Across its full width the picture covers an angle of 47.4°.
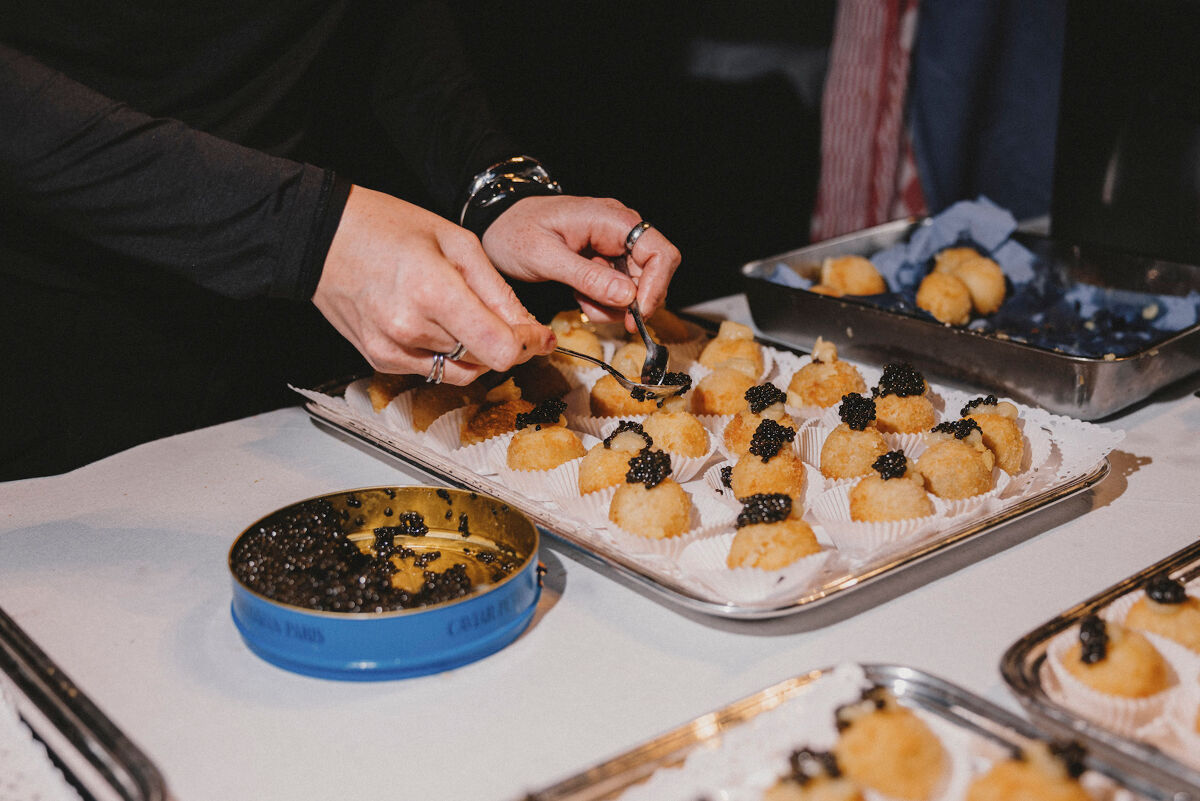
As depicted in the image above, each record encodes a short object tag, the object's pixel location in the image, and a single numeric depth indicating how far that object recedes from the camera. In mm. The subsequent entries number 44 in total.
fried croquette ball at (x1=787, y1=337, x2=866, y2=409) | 763
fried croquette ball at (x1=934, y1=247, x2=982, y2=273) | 961
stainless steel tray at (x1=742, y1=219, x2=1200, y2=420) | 745
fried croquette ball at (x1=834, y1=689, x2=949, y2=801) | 452
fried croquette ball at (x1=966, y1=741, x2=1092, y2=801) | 432
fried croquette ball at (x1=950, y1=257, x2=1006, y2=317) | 924
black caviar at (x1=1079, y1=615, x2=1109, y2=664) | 498
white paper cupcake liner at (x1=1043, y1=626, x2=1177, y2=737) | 492
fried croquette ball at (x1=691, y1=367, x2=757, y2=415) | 770
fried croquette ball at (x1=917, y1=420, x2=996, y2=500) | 647
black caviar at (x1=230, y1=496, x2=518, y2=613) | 533
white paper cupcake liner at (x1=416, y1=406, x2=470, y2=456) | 739
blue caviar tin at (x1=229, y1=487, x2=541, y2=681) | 521
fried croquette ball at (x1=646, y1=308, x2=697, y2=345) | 877
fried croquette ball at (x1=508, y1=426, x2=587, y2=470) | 690
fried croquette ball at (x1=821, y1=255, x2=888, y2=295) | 946
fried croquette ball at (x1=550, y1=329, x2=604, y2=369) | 828
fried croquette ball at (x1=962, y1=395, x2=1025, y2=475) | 682
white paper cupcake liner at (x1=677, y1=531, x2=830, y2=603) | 558
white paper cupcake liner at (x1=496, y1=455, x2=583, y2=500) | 682
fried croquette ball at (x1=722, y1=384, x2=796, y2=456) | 714
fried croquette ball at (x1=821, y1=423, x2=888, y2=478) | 676
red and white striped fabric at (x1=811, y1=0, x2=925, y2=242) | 1426
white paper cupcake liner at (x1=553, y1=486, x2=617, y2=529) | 651
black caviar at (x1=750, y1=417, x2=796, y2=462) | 657
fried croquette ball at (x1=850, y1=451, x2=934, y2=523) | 615
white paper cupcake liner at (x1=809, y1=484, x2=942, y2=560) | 600
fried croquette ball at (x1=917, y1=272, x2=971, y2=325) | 899
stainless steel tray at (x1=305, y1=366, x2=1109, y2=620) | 549
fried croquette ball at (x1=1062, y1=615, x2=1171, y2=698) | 493
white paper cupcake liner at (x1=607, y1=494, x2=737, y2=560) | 608
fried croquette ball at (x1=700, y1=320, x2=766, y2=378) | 822
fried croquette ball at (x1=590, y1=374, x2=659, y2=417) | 771
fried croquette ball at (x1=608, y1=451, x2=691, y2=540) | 615
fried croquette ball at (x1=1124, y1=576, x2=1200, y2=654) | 524
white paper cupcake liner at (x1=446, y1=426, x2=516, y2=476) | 719
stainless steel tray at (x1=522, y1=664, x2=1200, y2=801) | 445
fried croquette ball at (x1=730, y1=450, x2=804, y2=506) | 654
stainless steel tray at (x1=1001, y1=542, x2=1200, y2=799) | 452
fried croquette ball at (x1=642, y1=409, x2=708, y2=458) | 700
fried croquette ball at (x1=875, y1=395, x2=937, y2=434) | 722
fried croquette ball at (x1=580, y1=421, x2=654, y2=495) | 664
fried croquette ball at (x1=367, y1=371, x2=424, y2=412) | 771
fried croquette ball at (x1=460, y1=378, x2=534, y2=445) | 733
